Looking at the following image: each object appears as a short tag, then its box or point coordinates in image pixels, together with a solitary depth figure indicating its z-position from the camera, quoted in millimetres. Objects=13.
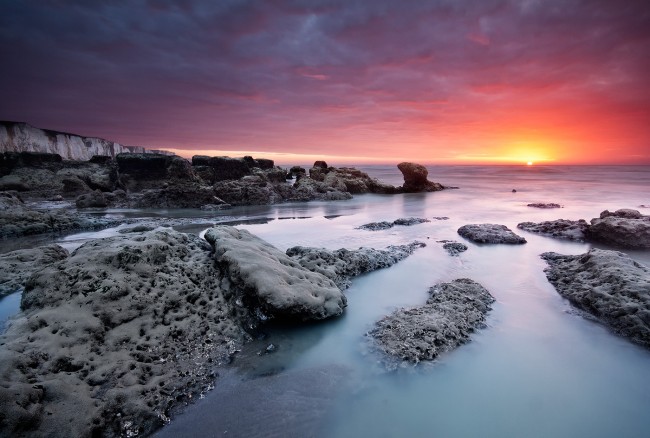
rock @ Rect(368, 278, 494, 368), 3934
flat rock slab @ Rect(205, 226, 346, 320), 4395
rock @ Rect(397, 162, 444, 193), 27125
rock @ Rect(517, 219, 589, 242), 9758
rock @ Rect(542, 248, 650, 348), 4414
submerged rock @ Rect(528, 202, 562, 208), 17812
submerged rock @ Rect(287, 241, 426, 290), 6082
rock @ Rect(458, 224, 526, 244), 9305
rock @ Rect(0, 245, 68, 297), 5480
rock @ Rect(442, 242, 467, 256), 8362
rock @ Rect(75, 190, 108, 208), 16578
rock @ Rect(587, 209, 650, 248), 8492
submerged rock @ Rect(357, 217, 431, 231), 11906
